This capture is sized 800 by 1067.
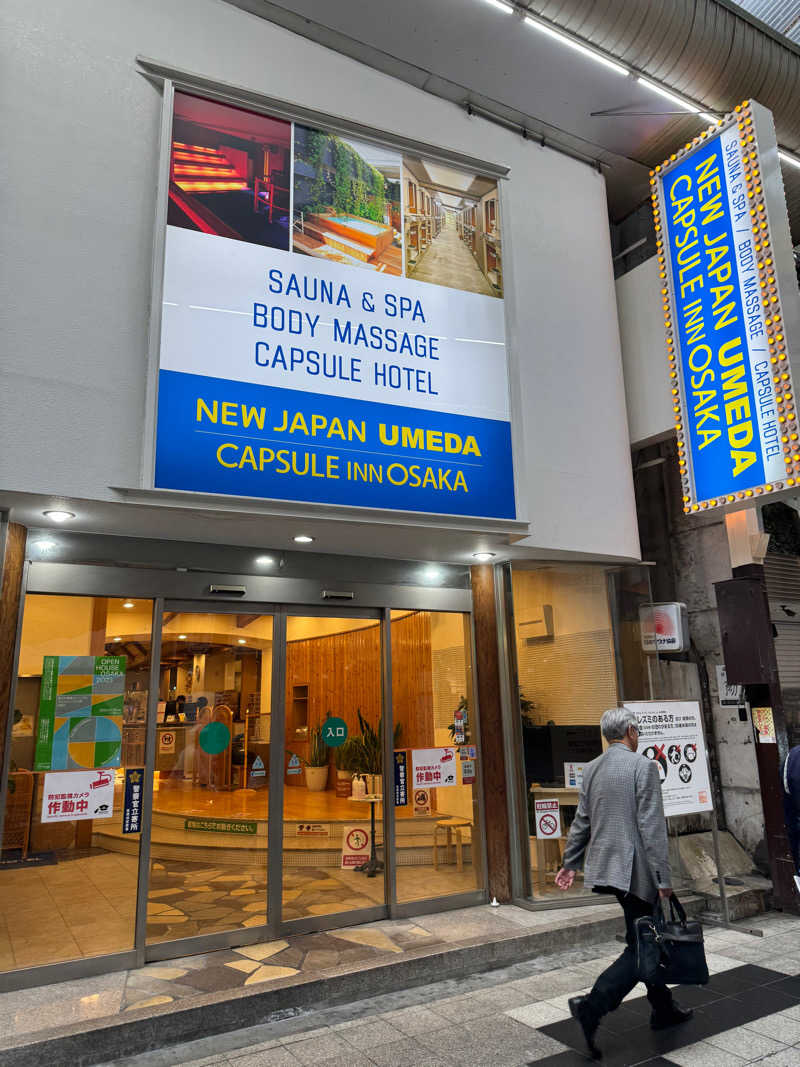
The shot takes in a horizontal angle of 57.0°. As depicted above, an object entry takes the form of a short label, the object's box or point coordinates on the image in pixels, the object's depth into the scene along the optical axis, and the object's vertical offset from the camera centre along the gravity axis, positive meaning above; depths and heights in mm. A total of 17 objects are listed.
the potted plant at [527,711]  6250 +15
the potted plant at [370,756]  5863 -306
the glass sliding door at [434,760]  5949 -368
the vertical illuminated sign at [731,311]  5293 +2949
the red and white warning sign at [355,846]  5707 -976
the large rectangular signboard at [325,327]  4777 +2714
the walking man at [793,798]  4539 -552
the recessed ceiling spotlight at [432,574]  6459 +1203
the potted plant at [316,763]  5613 -338
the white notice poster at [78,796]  4695 -457
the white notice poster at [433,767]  6051 -421
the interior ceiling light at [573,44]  5434 +4880
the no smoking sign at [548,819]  6145 -867
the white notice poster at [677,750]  5746 -317
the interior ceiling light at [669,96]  6031 +4986
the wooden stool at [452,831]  6066 -933
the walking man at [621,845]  3611 -659
